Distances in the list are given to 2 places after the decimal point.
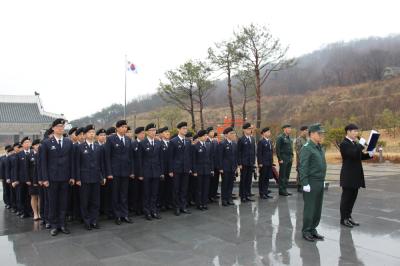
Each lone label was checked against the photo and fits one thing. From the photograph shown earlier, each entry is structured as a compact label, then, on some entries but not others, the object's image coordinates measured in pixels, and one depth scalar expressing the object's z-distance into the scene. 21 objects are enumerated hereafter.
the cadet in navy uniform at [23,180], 7.34
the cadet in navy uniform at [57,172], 5.82
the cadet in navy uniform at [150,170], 6.84
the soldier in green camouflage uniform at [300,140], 9.11
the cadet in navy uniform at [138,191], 7.24
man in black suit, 5.79
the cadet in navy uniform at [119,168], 6.53
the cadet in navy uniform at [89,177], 6.07
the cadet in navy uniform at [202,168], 7.61
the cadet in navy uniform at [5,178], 8.66
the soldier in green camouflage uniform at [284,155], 8.98
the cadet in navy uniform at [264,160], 8.74
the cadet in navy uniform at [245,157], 8.37
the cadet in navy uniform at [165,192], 7.72
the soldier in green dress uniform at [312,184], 5.20
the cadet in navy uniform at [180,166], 7.23
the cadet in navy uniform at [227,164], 8.07
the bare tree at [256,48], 22.75
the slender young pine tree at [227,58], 23.39
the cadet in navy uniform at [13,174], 7.61
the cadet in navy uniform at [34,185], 7.00
